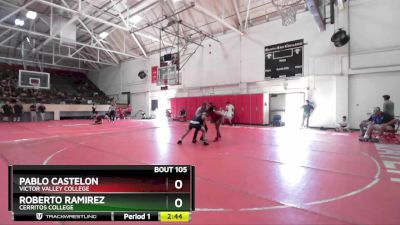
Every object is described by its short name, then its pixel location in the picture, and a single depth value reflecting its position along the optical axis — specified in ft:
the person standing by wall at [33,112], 59.72
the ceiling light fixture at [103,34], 66.73
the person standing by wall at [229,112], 50.32
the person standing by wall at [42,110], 61.21
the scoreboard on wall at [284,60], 45.21
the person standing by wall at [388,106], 28.17
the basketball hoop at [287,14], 38.73
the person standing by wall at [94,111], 68.48
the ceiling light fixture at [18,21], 58.61
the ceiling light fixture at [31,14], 52.77
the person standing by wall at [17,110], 56.75
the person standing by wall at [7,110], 55.67
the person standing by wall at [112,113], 58.08
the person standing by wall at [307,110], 43.14
